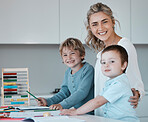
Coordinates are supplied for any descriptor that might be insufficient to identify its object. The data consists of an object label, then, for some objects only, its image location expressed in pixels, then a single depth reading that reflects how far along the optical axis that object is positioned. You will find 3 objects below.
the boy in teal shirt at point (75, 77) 1.92
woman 1.88
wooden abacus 2.48
